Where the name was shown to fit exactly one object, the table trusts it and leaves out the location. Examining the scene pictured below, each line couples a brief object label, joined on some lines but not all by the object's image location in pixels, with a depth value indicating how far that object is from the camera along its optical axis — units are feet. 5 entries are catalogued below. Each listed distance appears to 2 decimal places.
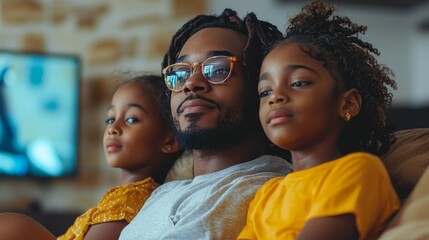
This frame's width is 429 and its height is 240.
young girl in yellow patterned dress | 5.35
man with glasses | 4.50
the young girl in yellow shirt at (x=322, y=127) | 3.47
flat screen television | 12.55
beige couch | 3.22
